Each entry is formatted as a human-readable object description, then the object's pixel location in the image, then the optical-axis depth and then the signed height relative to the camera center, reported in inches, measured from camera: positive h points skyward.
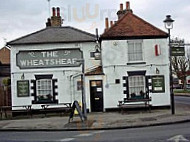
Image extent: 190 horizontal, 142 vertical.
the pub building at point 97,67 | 893.2 +58.6
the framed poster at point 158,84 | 890.1 +7.2
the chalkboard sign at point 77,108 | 651.9 -40.3
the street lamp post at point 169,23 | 732.7 +142.1
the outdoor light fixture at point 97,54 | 870.4 +89.9
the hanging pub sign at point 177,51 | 754.8 +81.9
